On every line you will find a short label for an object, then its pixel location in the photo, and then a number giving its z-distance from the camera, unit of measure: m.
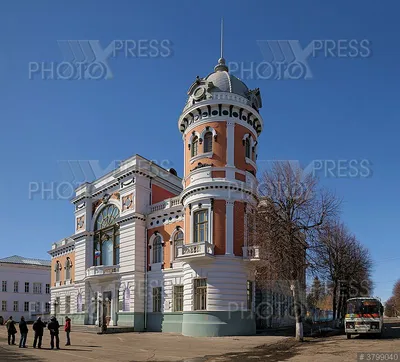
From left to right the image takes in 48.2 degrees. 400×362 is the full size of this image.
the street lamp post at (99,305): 40.44
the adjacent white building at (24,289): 69.62
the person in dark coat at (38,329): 24.19
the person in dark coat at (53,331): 23.46
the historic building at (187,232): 29.67
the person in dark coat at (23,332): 24.37
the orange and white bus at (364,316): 26.80
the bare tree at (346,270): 40.08
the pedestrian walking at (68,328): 25.19
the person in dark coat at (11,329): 26.25
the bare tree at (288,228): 26.62
